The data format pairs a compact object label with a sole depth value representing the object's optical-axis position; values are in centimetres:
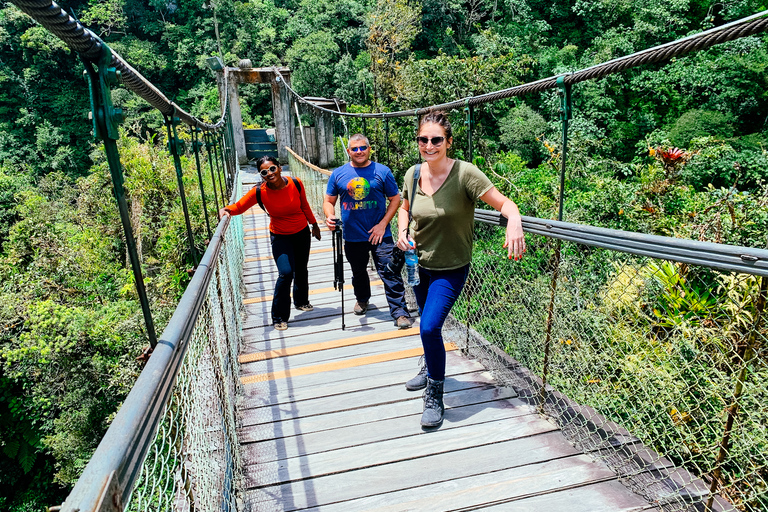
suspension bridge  100
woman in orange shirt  312
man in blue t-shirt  304
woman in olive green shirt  191
